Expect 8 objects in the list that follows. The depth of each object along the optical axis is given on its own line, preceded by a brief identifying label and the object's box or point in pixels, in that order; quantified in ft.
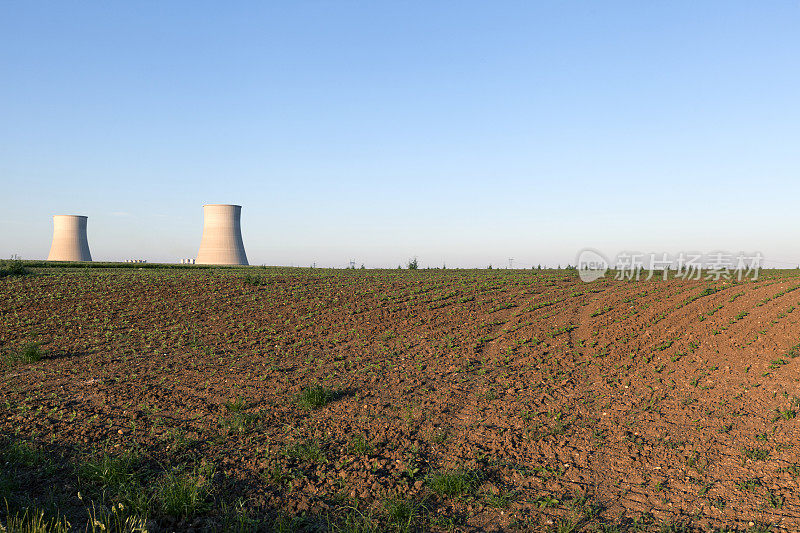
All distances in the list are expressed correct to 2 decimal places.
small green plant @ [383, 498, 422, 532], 13.69
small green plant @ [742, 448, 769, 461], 17.35
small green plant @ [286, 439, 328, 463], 17.15
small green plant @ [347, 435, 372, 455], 17.57
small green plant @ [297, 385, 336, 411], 21.33
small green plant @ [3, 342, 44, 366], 29.45
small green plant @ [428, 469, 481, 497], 15.24
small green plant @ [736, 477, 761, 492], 15.61
